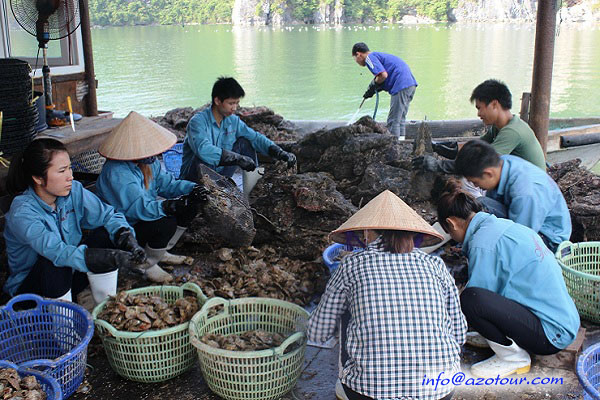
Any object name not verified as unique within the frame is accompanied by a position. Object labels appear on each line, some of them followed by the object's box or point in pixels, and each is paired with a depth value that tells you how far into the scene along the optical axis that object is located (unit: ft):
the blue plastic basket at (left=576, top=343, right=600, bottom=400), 6.54
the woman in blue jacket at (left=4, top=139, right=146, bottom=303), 9.23
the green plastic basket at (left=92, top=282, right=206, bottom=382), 8.30
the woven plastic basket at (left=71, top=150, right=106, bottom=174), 16.26
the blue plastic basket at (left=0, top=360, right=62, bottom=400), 7.16
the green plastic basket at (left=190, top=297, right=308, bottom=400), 7.83
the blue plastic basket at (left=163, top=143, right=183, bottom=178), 19.66
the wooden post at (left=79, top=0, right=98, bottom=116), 21.30
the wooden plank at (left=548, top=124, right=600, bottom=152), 23.63
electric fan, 15.74
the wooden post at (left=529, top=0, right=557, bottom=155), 17.83
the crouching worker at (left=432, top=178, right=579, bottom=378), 8.34
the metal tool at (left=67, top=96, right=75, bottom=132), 15.02
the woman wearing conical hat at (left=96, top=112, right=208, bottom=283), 11.70
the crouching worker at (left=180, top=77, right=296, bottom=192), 14.70
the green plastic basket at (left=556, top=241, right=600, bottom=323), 10.07
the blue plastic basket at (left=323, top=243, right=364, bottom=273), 11.19
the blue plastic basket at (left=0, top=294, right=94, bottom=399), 8.37
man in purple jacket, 25.16
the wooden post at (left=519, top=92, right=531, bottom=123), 23.58
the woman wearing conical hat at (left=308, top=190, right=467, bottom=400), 6.78
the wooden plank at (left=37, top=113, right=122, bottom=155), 13.98
